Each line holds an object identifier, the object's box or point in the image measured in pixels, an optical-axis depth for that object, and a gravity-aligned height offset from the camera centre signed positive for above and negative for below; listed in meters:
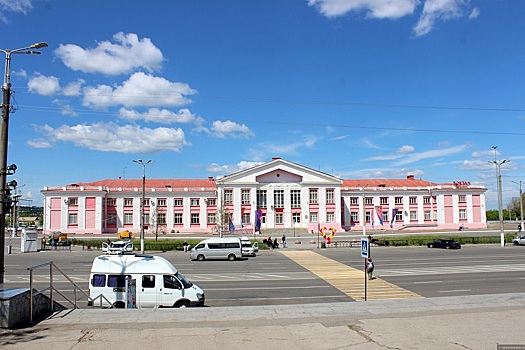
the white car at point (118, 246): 43.72 -3.72
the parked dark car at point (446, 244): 49.16 -4.17
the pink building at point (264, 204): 76.50 +1.30
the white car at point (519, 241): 53.69 -4.23
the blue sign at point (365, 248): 17.73 -1.63
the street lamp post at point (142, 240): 45.80 -3.07
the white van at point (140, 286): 15.64 -2.74
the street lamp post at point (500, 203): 51.75 +0.62
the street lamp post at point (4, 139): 12.43 +2.23
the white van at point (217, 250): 38.12 -3.50
